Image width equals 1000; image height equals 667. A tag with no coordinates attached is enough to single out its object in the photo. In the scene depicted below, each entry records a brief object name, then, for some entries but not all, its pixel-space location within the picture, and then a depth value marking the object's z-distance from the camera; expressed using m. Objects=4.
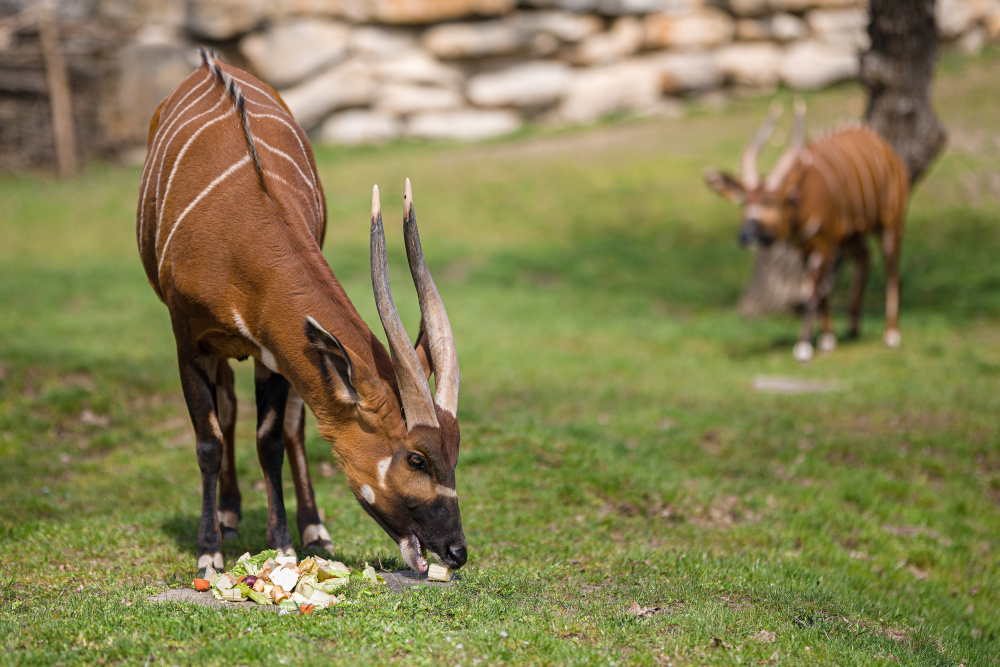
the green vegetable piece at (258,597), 7.72
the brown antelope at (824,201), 20.28
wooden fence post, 40.16
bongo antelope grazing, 7.73
